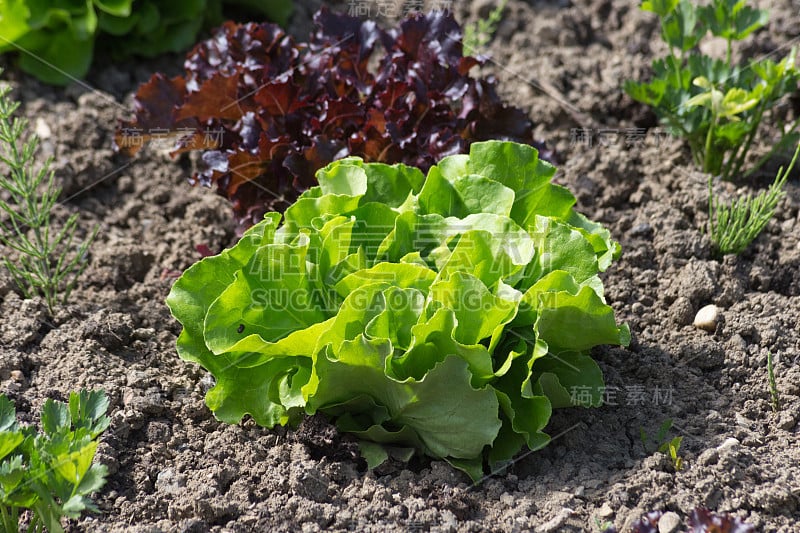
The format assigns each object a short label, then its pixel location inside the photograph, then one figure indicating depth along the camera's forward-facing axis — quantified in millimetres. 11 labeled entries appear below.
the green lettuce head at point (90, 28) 4492
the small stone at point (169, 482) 2594
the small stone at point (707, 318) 3170
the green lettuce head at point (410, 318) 2510
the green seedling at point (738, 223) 3330
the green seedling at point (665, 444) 2596
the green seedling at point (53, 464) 2248
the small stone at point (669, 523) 2400
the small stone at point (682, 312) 3221
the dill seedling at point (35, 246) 3234
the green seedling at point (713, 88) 3574
